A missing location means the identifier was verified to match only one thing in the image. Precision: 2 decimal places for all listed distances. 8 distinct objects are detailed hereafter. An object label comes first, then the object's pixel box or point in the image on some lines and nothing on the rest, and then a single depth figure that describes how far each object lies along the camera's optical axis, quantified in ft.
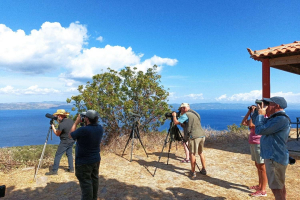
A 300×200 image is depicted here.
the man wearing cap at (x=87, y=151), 9.80
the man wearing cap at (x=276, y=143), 8.64
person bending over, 15.30
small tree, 27.50
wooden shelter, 19.29
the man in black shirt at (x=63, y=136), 15.93
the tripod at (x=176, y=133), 18.71
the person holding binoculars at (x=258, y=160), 12.09
